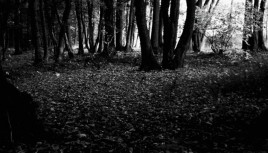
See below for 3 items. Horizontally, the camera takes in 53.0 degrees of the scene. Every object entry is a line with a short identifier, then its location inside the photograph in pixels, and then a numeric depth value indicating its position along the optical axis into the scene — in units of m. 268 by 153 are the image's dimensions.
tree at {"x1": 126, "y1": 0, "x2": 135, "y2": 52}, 23.89
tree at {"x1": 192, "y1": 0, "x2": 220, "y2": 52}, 17.38
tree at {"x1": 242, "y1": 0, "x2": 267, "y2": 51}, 16.44
